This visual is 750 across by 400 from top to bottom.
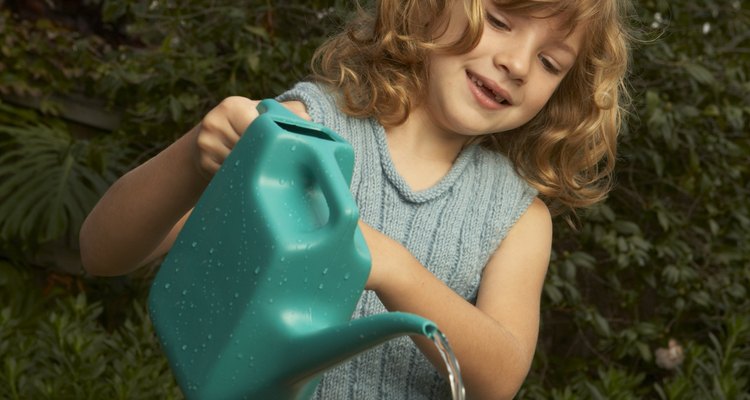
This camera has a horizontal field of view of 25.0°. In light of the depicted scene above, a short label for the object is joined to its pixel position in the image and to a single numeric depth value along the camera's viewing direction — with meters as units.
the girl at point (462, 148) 1.27
